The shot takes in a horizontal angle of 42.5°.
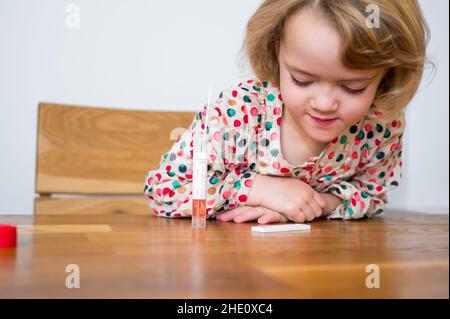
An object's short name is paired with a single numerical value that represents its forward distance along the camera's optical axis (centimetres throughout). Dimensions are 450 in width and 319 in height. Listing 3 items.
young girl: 87
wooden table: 40
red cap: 57
